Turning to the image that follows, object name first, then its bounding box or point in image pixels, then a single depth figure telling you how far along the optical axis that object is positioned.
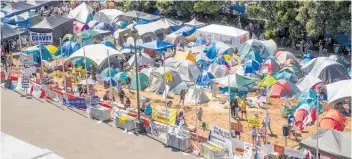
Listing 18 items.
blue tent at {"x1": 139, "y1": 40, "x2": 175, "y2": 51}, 31.36
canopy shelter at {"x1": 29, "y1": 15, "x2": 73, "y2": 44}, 36.59
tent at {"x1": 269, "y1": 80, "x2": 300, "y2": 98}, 24.75
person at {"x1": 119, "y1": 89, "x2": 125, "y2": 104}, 24.51
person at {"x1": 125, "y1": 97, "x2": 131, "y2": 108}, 23.34
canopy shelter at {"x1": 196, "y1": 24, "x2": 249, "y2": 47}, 33.41
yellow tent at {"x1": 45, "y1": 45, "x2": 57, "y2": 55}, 32.26
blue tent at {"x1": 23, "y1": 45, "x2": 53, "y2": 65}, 31.10
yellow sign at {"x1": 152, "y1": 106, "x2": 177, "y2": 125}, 20.42
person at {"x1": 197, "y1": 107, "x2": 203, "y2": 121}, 21.98
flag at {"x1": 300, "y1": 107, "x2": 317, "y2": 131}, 21.23
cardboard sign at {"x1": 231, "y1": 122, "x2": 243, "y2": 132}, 18.78
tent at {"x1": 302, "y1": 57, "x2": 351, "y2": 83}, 26.44
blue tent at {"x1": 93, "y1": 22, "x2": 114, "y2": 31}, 37.76
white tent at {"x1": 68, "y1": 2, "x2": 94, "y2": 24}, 41.03
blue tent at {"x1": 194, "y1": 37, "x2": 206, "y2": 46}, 33.94
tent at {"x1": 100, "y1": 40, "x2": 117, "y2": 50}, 32.21
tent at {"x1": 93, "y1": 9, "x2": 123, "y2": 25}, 40.50
